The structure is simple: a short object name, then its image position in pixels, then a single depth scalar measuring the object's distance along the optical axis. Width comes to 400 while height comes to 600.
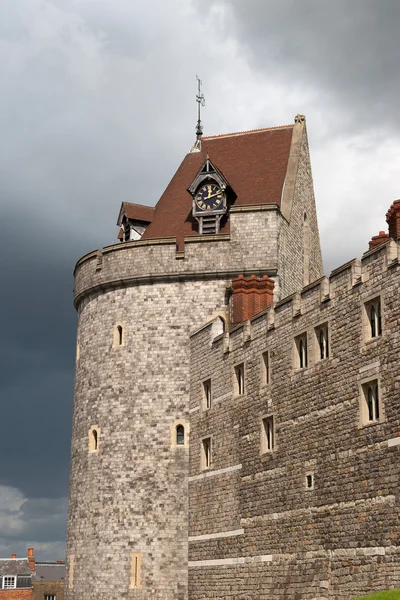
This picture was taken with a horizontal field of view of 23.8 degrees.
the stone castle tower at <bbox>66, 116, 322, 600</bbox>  35.62
